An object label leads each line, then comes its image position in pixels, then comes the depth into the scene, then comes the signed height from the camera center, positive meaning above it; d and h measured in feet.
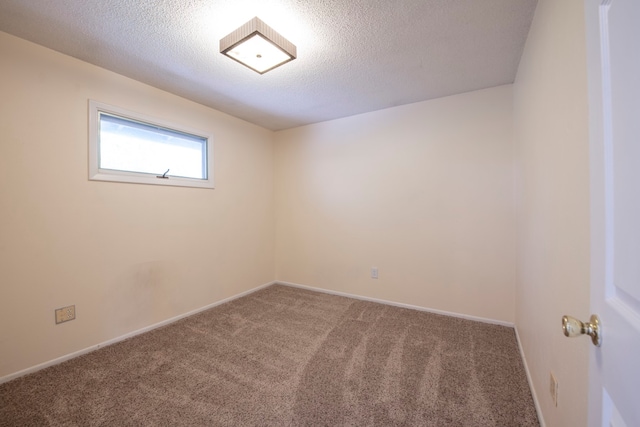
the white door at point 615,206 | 1.36 +0.04
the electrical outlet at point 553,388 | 3.64 -2.71
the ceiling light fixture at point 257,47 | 5.03 +3.67
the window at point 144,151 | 6.89 +2.06
